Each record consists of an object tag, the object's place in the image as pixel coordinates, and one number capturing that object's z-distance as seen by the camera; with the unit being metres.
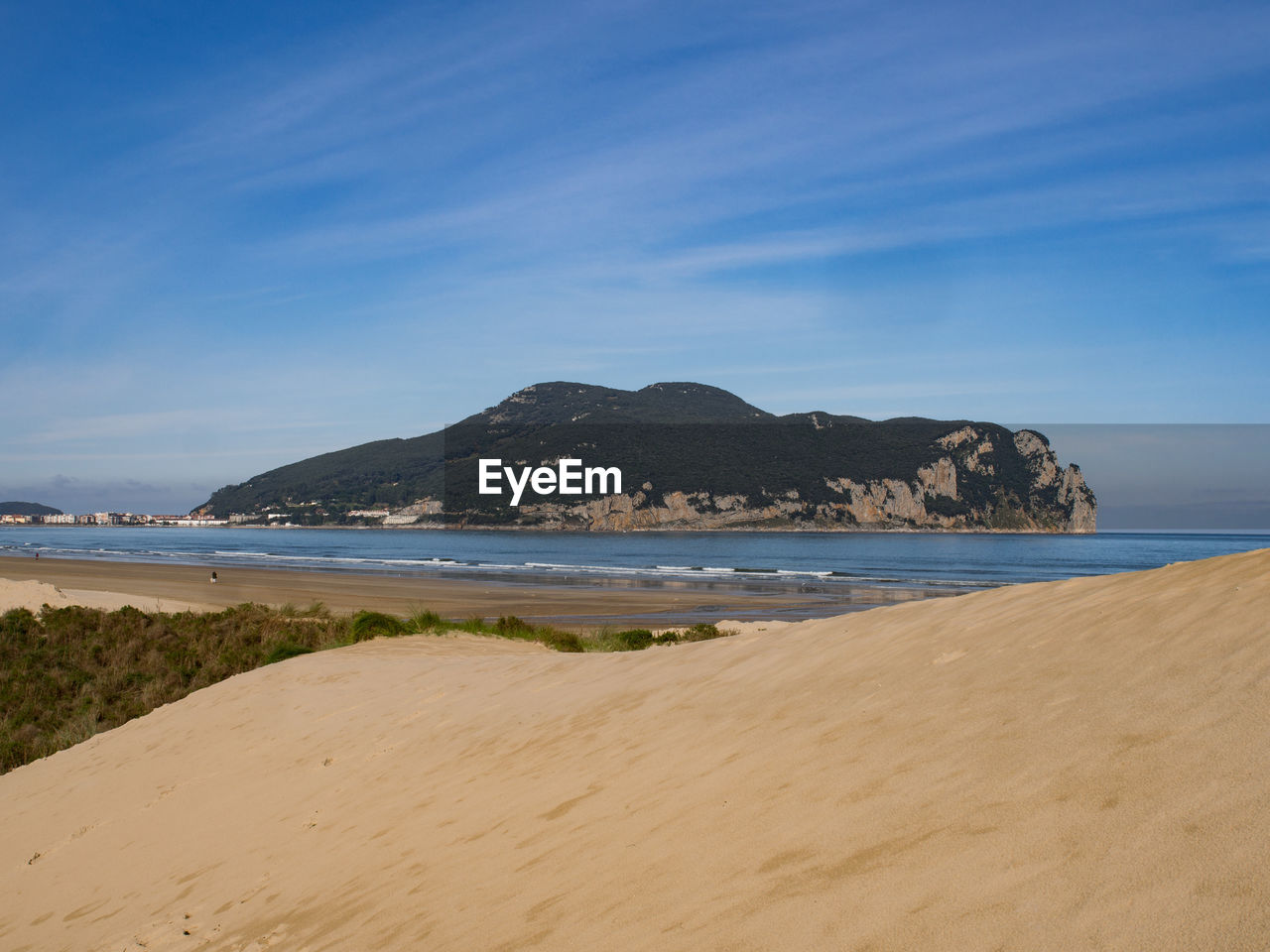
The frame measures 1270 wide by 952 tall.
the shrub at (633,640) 17.00
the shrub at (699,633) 20.09
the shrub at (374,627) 17.09
